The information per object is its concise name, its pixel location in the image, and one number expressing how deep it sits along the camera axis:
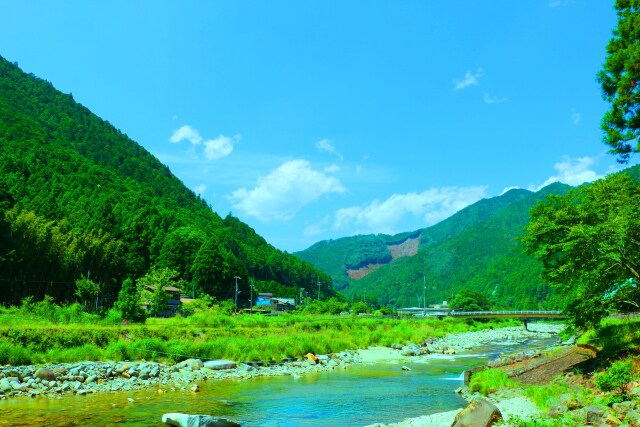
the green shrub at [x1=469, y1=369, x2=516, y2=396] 19.61
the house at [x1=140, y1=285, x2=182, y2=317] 62.16
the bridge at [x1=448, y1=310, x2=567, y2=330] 88.16
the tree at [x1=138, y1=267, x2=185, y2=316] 56.47
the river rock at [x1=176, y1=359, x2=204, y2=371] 26.28
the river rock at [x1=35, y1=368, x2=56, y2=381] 20.72
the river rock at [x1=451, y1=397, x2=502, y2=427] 12.07
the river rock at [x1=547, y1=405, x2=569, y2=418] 12.39
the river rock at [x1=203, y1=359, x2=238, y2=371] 26.98
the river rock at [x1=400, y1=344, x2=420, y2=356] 41.72
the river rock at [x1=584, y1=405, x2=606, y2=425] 10.88
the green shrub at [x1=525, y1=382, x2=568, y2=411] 14.52
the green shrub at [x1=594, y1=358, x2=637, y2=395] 13.69
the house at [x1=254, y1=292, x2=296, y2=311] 114.53
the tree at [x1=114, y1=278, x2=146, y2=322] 41.44
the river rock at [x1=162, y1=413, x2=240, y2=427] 14.37
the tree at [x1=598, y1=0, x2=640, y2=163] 17.64
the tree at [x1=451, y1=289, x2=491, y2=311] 131.50
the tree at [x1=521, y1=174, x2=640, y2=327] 16.13
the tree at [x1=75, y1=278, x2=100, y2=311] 45.06
